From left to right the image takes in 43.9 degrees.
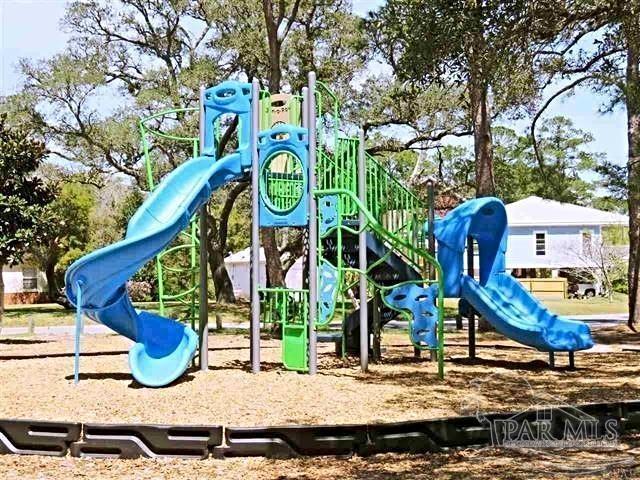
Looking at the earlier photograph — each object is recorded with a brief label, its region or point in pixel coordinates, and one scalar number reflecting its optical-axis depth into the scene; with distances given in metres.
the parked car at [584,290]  40.75
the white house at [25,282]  44.39
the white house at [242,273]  44.06
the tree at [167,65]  24.34
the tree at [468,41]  10.32
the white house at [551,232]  42.38
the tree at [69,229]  36.22
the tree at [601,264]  38.09
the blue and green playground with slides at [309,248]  10.15
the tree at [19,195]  17.00
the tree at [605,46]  10.32
